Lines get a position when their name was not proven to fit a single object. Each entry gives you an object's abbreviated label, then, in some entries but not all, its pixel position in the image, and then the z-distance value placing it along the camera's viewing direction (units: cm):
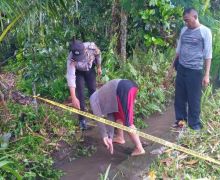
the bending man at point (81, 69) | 515
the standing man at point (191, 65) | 509
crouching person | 449
